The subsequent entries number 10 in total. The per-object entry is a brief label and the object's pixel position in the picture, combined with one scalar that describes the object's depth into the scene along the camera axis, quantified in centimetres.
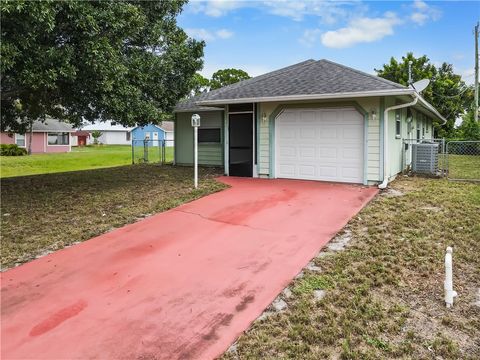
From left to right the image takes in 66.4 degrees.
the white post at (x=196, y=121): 948
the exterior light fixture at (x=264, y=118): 1083
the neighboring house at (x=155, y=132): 4741
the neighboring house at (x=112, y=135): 4881
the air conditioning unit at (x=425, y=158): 1139
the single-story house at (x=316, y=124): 938
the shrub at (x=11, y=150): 2723
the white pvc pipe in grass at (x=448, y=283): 340
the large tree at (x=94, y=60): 555
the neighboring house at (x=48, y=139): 3189
